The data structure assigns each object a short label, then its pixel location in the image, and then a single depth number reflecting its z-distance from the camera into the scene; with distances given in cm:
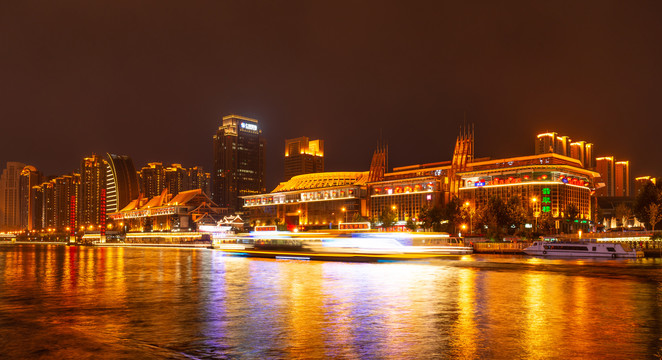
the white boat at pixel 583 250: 7088
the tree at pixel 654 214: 10394
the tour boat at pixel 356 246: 5480
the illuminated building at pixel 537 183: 12225
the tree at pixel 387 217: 13734
